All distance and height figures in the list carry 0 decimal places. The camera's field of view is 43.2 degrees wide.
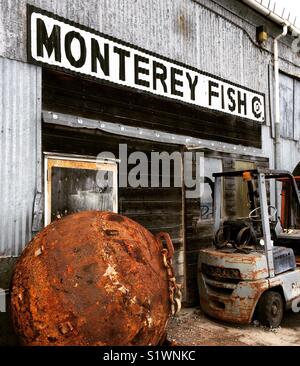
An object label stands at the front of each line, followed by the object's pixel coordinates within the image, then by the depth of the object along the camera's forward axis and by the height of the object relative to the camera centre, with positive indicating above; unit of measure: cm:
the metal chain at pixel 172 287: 388 -97
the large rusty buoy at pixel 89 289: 340 -88
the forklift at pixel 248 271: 585 -127
